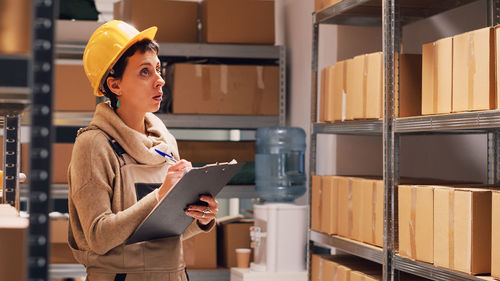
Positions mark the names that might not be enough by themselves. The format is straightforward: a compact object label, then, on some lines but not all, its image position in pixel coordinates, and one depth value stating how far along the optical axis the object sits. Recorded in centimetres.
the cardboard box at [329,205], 378
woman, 204
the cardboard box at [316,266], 400
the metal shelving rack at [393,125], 274
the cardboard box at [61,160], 481
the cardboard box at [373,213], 328
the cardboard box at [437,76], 279
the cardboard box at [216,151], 514
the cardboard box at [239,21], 520
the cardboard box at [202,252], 501
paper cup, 472
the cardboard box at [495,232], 243
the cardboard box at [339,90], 373
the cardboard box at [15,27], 105
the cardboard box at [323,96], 400
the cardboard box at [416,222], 284
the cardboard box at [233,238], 505
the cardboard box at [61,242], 471
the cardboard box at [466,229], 254
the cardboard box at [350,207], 350
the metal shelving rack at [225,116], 513
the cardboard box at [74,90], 485
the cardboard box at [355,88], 350
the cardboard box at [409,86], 320
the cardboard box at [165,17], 512
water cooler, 441
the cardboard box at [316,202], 398
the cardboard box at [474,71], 253
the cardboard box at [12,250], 130
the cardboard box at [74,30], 471
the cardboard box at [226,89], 512
